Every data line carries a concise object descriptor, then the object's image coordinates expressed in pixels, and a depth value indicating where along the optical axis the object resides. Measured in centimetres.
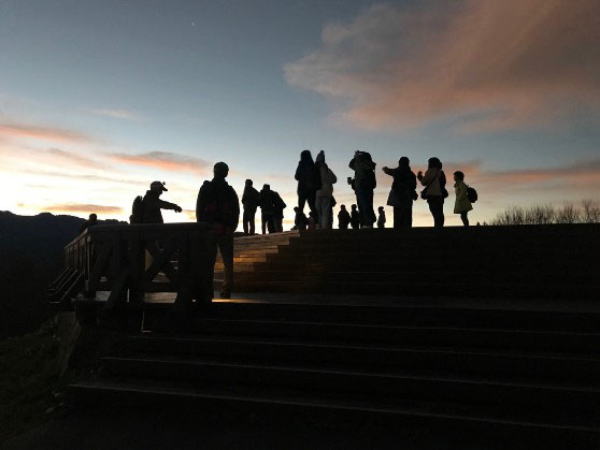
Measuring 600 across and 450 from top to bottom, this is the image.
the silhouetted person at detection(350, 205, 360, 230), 1995
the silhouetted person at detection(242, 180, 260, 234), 1644
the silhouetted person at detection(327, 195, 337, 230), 1293
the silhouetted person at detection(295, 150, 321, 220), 1154
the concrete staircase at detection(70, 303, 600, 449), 365
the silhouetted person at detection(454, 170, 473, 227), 1178
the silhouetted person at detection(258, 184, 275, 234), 1647
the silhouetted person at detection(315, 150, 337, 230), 1223
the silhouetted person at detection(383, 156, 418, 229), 1138
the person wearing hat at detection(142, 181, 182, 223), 997
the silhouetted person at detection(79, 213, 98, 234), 1314
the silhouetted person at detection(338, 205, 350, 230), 1947
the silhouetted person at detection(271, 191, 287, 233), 1669
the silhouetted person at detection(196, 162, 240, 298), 642
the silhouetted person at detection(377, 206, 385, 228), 1966
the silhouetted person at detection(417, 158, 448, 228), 1105
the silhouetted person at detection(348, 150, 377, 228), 1155
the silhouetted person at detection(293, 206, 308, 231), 1800
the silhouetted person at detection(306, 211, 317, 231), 1252
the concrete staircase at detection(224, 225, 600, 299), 757
